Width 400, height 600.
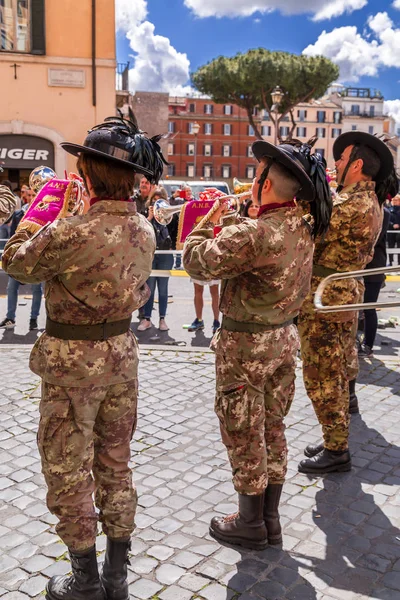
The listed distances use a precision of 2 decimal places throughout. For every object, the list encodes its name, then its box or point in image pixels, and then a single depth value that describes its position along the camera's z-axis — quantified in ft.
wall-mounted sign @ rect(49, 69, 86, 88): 55.67
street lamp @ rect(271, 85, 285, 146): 78.54
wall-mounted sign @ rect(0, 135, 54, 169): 56.59
